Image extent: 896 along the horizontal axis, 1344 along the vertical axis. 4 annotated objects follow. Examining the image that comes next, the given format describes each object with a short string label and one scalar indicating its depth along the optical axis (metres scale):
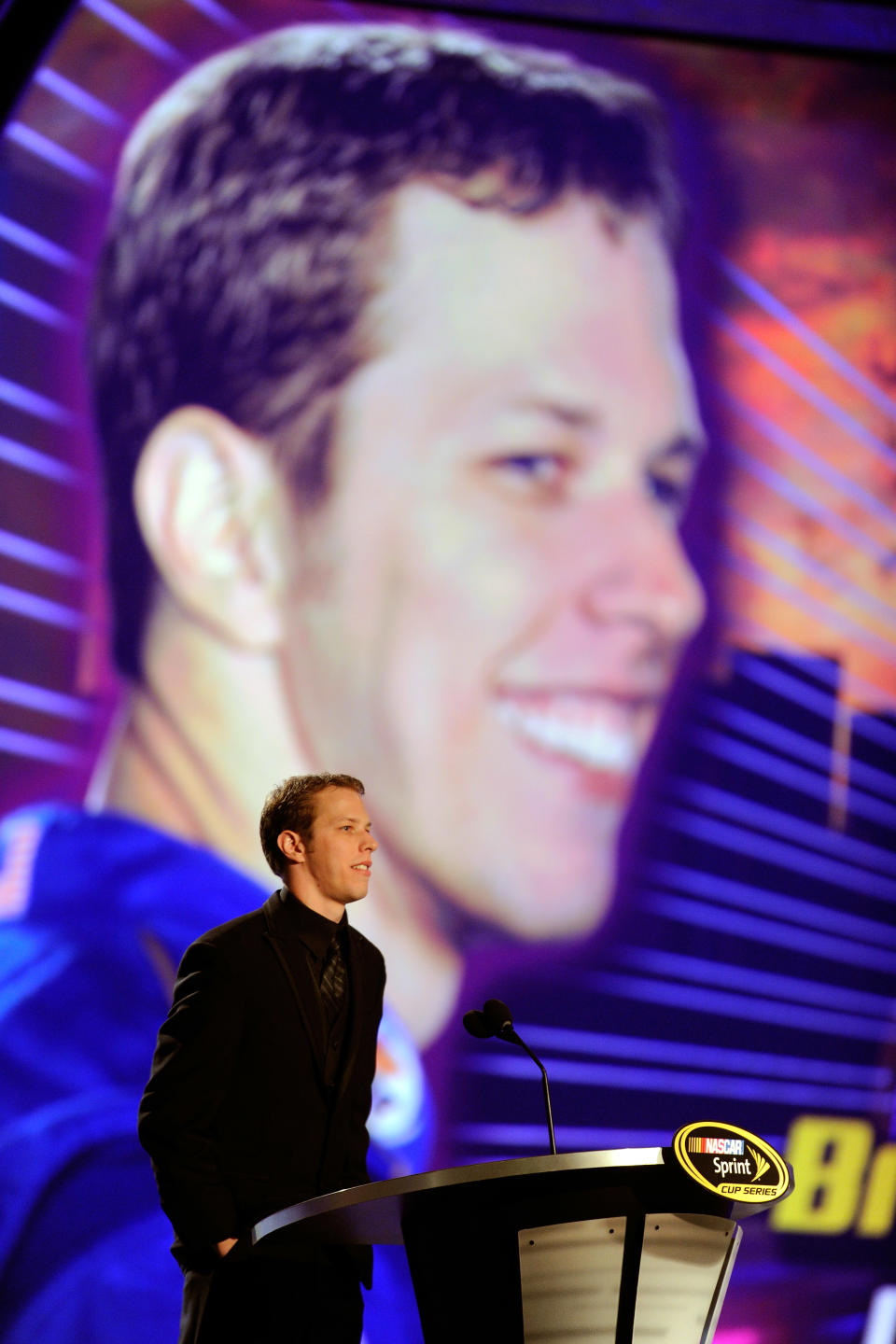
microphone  12.58
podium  12.12
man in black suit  12.50
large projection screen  15.10
